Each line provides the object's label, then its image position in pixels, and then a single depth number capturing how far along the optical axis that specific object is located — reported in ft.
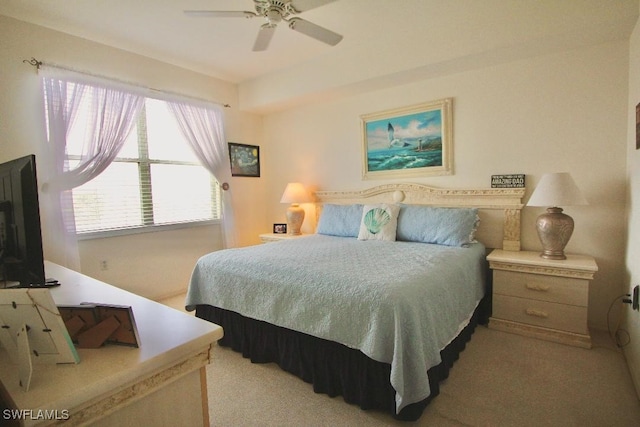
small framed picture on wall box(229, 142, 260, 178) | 14.48
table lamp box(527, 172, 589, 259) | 7.66
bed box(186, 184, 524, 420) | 5.30
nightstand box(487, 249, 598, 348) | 7.61
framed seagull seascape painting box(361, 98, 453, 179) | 10.77
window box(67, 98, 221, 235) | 10.19
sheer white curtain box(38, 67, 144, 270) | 9.28
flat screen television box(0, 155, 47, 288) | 3.20
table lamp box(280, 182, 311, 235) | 13.56
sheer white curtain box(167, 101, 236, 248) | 12.50
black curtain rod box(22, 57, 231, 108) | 8.95
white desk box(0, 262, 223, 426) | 2.23
